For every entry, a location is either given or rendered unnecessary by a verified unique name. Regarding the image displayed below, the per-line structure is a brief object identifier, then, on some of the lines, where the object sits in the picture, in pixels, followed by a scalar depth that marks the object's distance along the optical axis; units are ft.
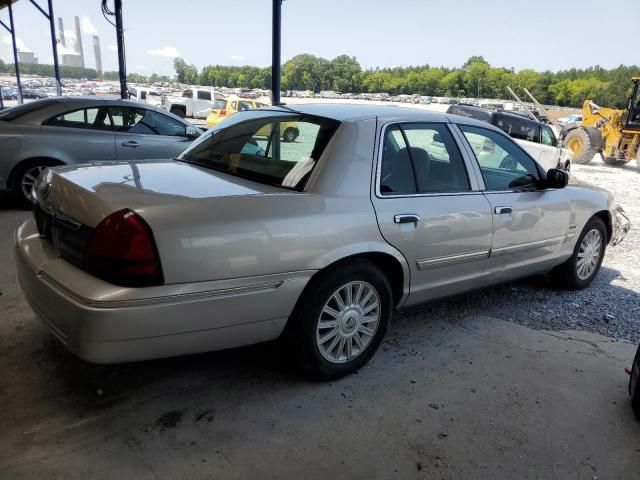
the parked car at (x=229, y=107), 72.23
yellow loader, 54.65
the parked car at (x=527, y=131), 40.32
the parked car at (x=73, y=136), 19.89
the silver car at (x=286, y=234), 7.20
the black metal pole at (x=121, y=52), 36.83
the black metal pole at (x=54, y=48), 53.59
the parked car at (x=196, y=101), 92.03
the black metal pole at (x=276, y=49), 20.67
